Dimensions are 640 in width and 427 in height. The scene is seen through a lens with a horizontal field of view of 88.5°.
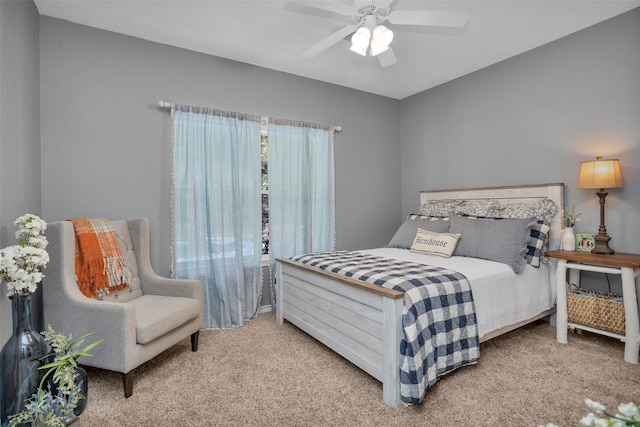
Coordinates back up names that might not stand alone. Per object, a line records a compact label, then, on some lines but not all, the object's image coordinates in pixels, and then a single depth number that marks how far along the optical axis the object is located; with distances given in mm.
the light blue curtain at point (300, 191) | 3480
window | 3523
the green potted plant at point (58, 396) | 1260
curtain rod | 2873
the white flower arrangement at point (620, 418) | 594
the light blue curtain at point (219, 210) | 2963
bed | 1875
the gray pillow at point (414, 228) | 3320
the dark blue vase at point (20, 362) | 1427
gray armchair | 1912
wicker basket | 2393
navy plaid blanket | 1767
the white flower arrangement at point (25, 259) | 1398
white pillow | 2922
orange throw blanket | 2230
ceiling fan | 2012
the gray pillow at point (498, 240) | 2624
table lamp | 2507
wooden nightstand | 2271
